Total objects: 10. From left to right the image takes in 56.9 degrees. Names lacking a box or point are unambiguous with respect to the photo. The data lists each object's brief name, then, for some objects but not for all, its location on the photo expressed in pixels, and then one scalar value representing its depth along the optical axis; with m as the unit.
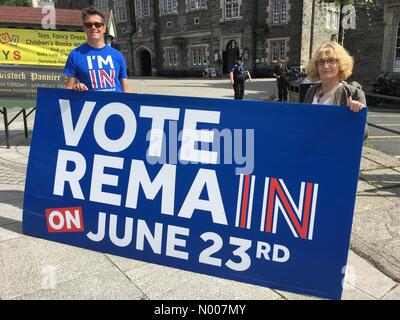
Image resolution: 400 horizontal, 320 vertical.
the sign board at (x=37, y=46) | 6.81
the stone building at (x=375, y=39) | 18.94
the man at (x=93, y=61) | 3.40
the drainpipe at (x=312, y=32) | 28.07
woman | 2.66
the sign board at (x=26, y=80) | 6.93
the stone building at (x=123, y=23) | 41.62
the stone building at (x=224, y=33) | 28.45
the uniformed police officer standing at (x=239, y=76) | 12.45
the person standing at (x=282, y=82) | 13.44
